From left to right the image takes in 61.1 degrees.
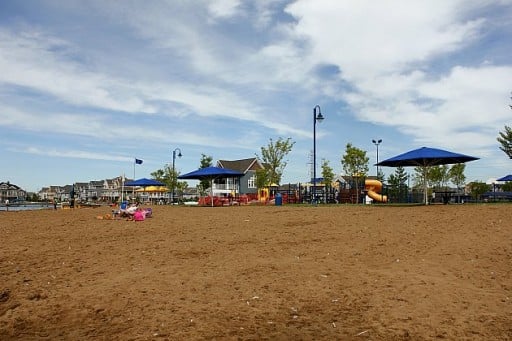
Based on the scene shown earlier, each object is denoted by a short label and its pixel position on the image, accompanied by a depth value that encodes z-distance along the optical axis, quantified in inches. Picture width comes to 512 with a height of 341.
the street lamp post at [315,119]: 909.2
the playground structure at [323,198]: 1238.3
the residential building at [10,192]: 4793.3
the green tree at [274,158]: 1728.6
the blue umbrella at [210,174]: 1081.0
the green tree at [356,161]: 1374.3
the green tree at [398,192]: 1314.1
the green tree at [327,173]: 1734.4
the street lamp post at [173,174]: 1715.3
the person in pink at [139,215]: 606.9
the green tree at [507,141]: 1007.0
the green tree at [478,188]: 1786.2
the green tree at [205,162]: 2105.1
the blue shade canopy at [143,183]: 1414.9
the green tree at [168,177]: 2065.7
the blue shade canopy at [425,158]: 703.1
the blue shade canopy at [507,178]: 1343.9
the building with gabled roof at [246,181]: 2652.6
